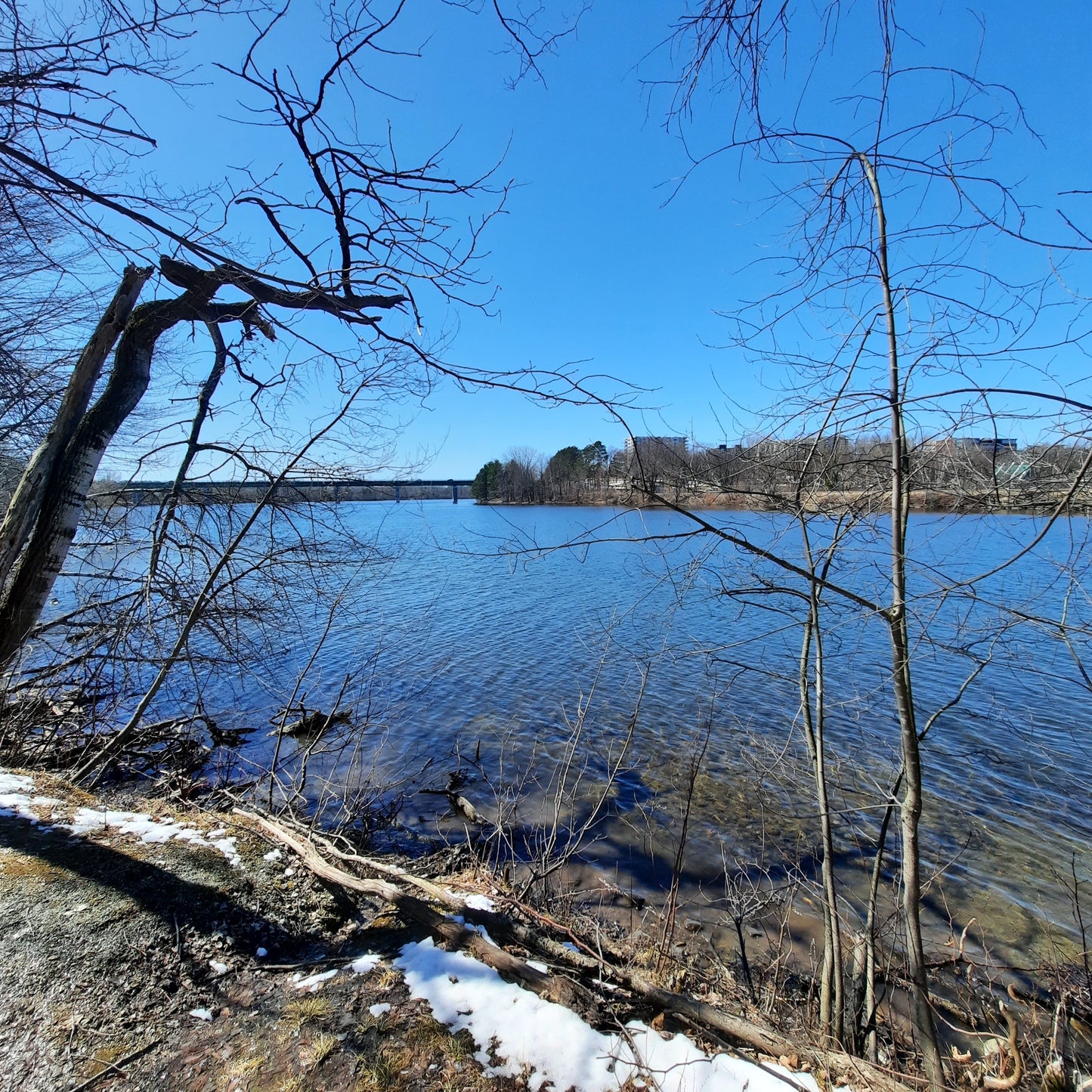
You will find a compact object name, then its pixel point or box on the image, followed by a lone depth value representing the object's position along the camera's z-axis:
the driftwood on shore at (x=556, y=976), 2.63
